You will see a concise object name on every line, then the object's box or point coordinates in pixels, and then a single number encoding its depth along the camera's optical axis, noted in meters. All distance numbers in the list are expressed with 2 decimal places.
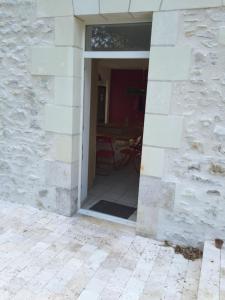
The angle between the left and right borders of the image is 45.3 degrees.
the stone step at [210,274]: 2.19
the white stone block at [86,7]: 2.98
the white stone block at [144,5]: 2.73
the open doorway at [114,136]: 3.97
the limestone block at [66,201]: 3.61
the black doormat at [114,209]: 3.80
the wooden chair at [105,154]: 5.87
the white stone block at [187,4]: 2.54
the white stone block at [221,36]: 2.57
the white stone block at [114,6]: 2.84
